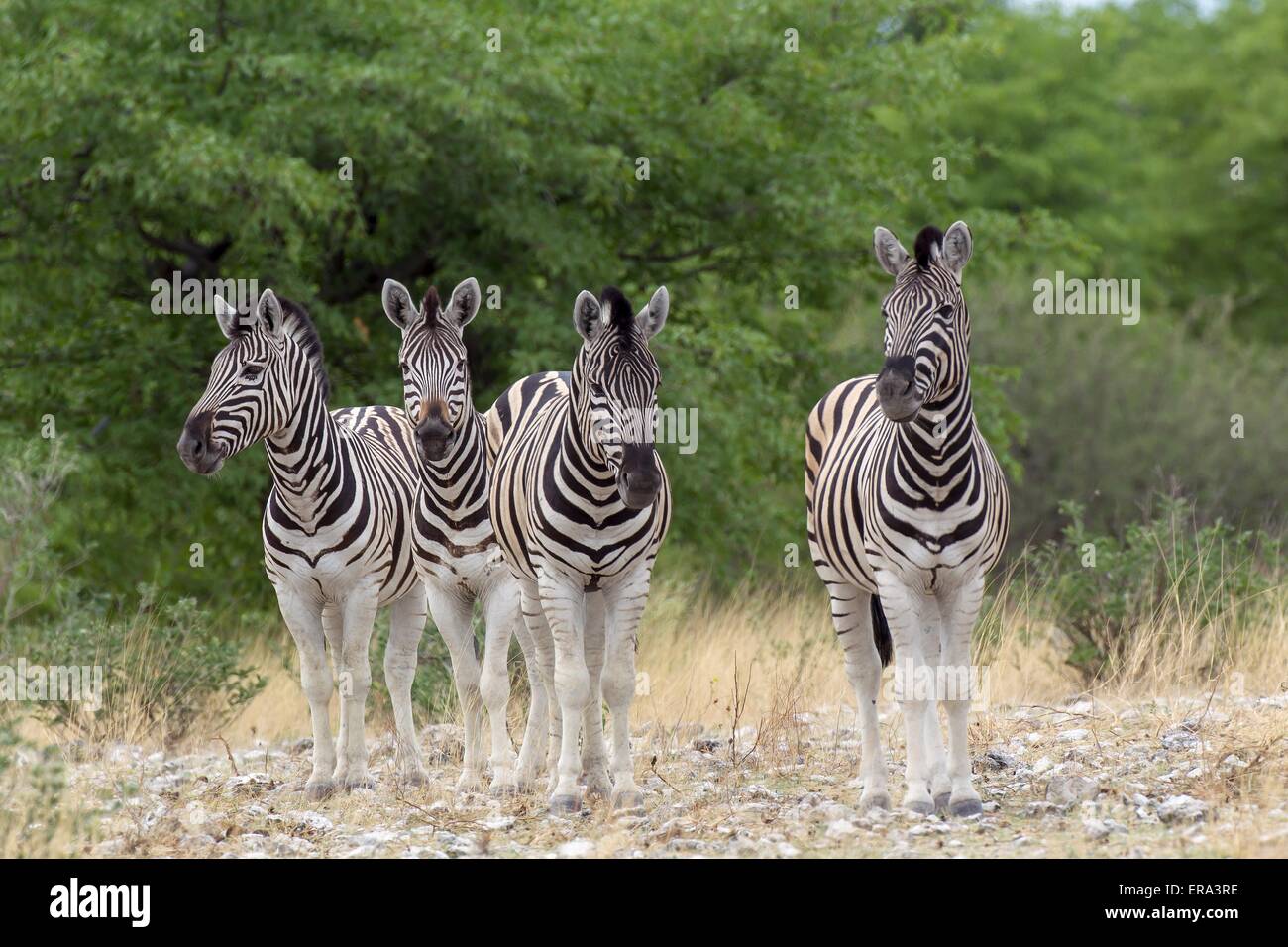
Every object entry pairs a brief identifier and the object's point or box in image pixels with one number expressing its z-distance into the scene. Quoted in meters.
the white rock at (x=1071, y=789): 14.23
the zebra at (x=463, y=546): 15.48
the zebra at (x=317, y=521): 15.22
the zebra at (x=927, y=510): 13.47
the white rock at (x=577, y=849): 12.52
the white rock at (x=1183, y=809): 13.25
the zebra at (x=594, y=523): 13.52
